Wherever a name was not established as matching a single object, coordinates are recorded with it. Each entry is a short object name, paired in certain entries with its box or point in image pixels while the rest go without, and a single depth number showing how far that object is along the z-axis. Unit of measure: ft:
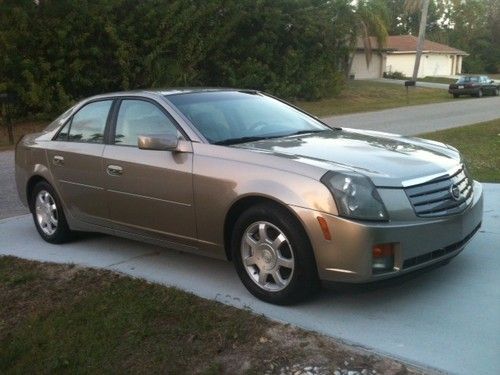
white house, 185.88
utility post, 133.59
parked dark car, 120.26
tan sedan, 13.35
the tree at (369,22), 129.49
